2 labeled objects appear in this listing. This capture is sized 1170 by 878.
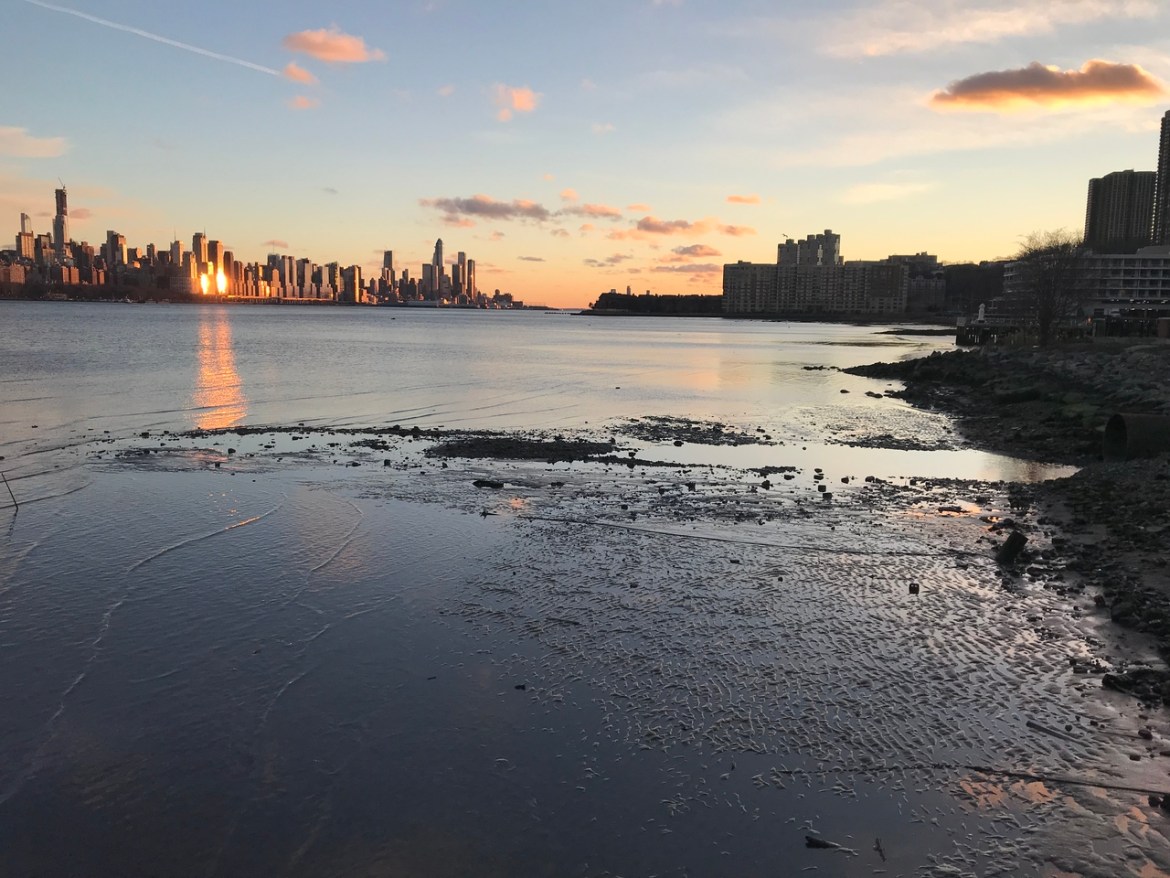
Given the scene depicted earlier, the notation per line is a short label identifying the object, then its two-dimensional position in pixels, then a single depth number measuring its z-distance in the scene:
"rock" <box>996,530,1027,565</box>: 12.16
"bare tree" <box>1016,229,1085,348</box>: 62.34
